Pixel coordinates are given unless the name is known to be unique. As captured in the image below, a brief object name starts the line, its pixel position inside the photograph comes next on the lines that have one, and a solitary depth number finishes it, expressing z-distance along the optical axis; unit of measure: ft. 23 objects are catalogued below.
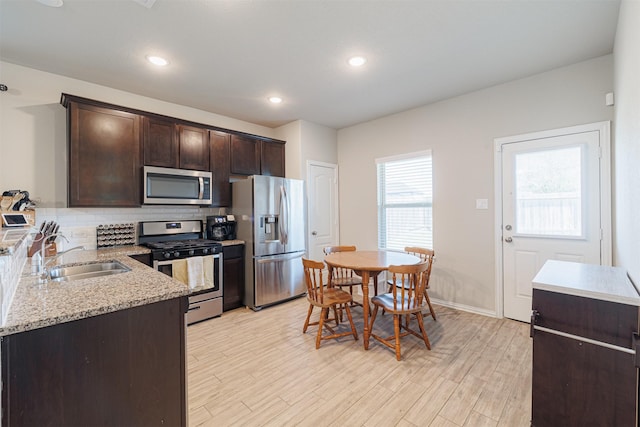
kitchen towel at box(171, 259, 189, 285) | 9.99
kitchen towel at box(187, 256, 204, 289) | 10.30
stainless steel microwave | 10.45
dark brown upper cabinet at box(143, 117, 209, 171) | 10.58
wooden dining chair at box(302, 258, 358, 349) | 8.70
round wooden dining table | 8.57
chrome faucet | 5.32
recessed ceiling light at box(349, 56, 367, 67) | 8.68
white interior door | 14.61
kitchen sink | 6.55
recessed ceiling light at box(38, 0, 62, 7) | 6.13
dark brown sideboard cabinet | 4.38
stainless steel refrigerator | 11.98
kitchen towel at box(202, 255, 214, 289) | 10.75
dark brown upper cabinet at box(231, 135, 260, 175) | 13.05
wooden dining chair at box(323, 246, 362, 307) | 10.45
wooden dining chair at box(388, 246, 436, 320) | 10.41
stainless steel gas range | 9.96
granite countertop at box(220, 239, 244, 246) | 11.74
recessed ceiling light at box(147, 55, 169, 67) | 8.47
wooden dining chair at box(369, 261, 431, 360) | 7.79
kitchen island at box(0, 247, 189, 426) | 3.46
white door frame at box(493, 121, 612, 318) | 8.54
